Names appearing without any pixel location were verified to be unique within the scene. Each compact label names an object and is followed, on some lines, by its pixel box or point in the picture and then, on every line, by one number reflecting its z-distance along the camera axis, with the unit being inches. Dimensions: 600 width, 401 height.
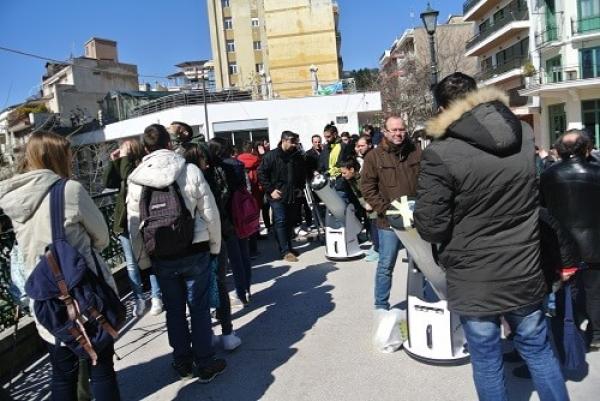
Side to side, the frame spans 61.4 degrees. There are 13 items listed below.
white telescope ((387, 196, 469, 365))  140.9
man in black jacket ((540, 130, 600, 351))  138.3
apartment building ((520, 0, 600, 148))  1217.4
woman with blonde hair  107.5
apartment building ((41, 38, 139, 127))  1731.1
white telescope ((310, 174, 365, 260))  282.8
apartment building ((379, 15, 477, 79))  1682.0
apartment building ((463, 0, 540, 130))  1462.8
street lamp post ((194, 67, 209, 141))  1112.2
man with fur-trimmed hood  91.7
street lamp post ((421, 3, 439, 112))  452.1
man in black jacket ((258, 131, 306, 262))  293.9
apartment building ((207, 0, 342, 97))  1990.7
